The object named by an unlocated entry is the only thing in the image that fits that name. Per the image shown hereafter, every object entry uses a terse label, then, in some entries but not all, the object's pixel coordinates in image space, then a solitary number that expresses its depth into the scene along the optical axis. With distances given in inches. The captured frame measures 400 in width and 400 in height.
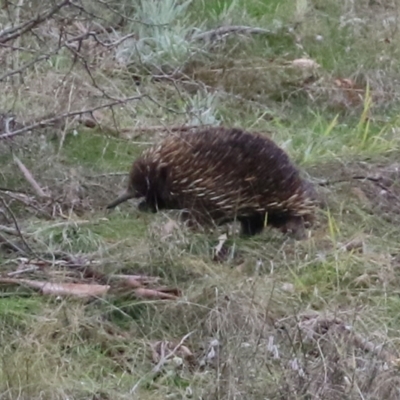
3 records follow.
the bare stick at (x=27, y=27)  271.2
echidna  373.7
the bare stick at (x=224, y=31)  572.4
